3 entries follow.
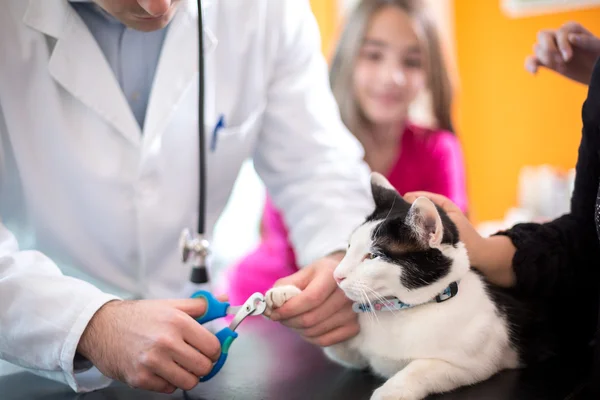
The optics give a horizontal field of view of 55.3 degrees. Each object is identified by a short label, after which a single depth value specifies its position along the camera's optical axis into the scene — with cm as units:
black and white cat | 60
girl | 160
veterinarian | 63
